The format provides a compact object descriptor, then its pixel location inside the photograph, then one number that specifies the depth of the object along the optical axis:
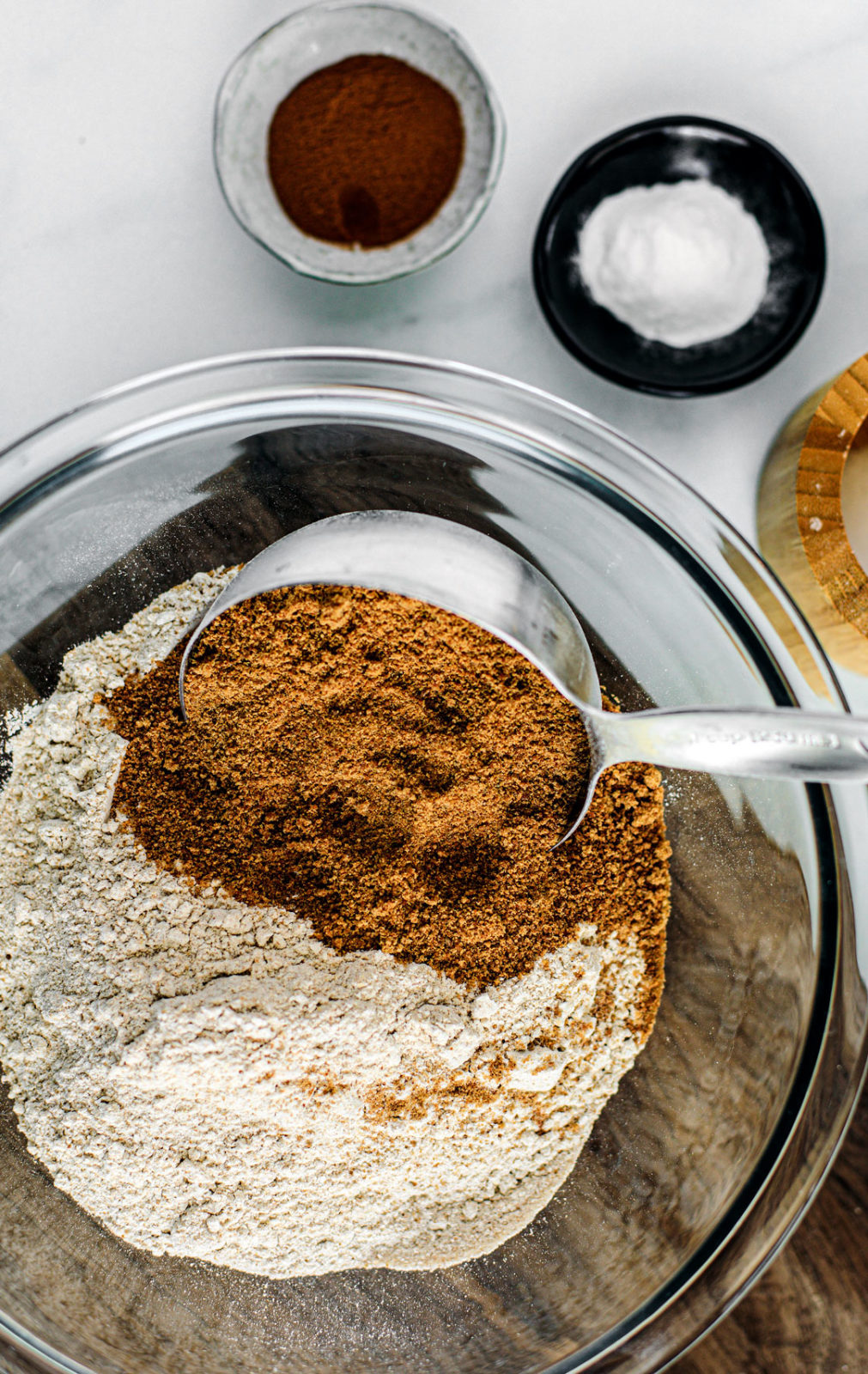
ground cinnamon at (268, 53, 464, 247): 0.59
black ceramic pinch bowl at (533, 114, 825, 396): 0.59
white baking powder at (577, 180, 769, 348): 0.59
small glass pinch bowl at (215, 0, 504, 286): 0.59
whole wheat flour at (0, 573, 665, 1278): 0.56
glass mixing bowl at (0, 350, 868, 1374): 0.59
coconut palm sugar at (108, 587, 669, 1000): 0.56
